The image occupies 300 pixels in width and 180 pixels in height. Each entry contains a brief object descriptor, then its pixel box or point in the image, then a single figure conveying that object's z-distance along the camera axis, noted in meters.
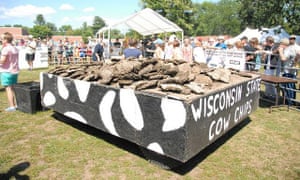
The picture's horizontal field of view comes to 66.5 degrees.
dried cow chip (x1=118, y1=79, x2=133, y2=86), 3.50
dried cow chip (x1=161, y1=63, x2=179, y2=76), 3.78
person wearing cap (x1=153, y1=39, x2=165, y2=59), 8.76
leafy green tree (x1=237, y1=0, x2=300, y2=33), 14.36
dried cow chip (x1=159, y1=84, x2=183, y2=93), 2.98
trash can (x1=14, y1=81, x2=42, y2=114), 5.29
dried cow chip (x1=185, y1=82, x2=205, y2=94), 2.99
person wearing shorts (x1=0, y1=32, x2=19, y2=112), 5.20
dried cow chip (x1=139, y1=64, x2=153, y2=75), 3.75
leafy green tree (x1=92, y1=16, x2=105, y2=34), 146.88
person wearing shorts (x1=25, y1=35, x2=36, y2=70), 12.50
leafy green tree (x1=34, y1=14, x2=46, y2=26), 186.90
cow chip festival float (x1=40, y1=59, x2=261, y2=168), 2.72
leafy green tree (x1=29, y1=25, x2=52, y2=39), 104.85
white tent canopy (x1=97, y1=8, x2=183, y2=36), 13.57
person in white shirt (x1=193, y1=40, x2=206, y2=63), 8.19
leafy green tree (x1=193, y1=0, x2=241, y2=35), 85.81
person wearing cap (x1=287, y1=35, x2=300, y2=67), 6.45
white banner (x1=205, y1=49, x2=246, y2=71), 8.29
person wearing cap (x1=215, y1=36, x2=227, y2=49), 10.34
